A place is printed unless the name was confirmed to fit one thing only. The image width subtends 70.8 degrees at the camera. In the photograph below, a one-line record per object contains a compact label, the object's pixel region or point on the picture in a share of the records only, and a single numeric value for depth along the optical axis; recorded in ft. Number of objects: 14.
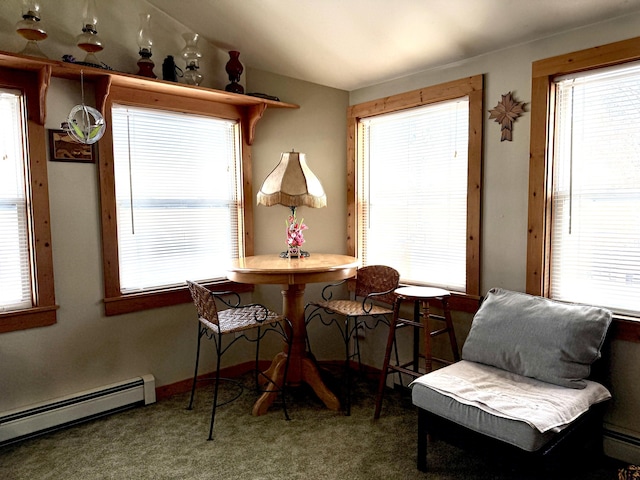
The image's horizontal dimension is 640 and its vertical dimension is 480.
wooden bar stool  8.48
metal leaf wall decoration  8.67
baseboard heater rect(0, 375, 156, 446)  8.30
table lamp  10.04
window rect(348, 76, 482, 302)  9.52
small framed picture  8.70
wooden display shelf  7.88
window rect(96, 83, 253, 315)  9.46
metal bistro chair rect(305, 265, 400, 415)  9.83
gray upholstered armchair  6.18
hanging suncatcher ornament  8.30
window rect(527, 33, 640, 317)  7.54
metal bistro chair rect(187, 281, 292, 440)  8.37
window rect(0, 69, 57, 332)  8.29
